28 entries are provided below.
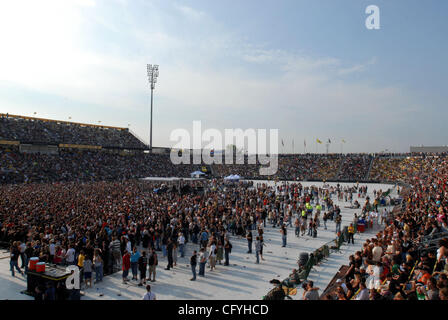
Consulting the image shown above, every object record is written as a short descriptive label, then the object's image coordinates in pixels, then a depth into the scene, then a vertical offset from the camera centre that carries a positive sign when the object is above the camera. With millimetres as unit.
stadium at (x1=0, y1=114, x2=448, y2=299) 8812 -3037
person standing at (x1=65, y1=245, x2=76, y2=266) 9127 -3144
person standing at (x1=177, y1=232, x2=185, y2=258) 11648 -3517
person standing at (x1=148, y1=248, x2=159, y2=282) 9023 -3367
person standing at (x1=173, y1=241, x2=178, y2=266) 10702 -3711
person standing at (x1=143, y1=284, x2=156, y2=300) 6168 -3014
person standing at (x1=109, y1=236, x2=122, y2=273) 9950 -3239
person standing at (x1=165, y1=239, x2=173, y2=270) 10352 -3462
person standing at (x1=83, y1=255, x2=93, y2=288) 8445 -3291
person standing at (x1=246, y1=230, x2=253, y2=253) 12296 -3605
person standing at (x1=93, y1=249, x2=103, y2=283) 8859 -3382
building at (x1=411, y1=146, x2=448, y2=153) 71156 +2749
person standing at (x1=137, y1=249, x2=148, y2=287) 8656 -3263
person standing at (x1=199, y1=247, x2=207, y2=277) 9751 -3542
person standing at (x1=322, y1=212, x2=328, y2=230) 17216 -3614
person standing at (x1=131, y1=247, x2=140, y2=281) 9188 -3415
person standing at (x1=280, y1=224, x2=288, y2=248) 13475 -3680
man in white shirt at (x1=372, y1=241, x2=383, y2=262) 8648 -2889
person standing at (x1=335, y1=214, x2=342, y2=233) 15502 -3404
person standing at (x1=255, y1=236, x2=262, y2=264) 11255 -3512
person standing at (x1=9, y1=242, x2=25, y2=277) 9305 -3230
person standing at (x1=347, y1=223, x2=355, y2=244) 13820 -3658
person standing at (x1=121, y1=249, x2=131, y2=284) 8961 -3400
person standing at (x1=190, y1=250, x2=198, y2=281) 9344 -3446
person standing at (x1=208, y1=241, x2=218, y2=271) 10442 -3587
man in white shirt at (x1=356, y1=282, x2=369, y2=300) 5750 -2778
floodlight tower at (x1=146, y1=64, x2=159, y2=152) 57094 +17062
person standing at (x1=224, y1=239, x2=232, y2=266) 11020 -3606
